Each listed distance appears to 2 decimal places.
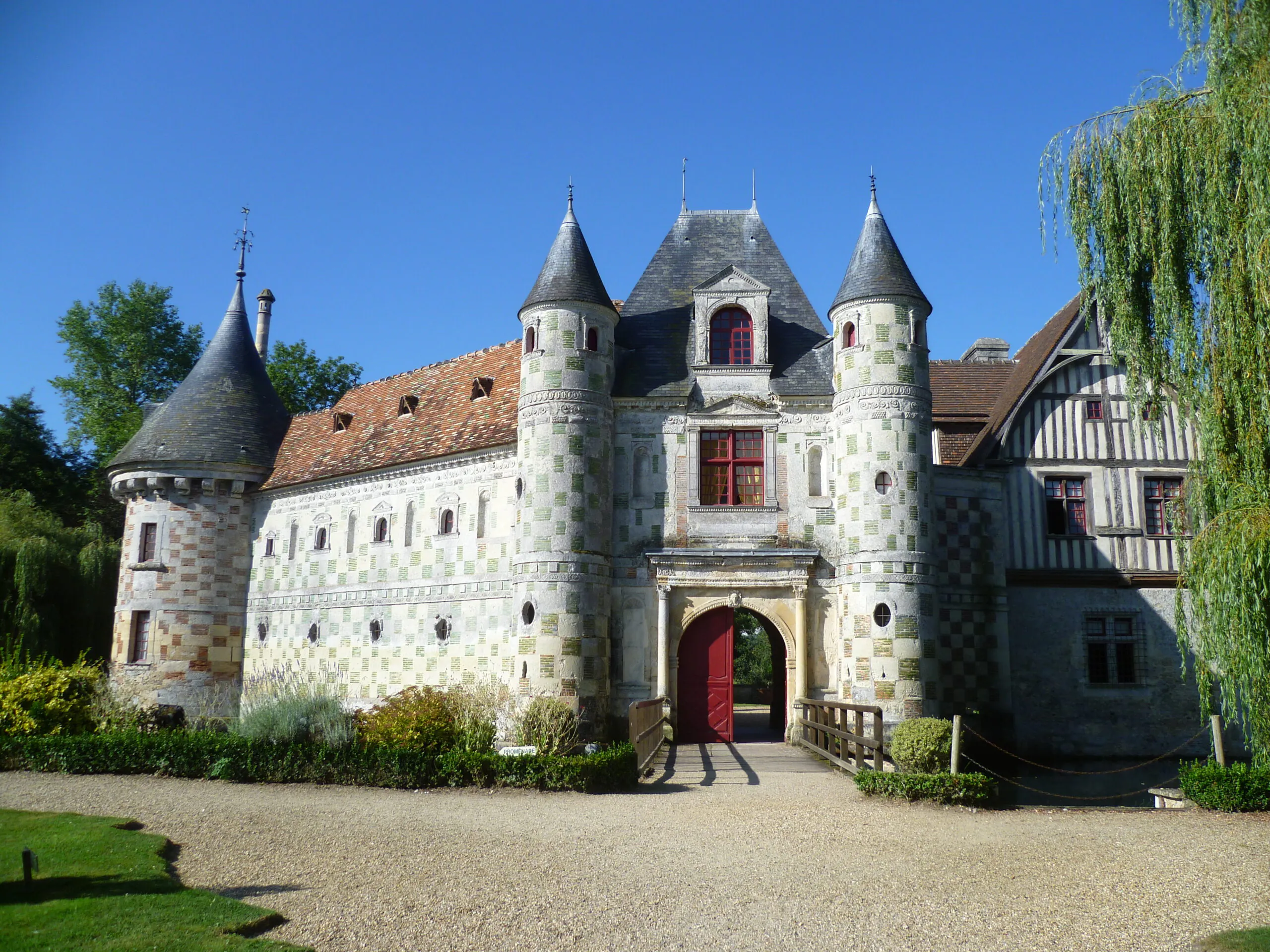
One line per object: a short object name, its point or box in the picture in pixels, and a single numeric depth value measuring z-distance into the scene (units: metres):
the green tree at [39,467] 33.28
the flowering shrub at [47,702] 17.20
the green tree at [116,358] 37.69
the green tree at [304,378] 38.28
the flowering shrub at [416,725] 15.56
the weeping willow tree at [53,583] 25.91
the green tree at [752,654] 45.53
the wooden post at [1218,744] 14.16
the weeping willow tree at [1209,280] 11.16
